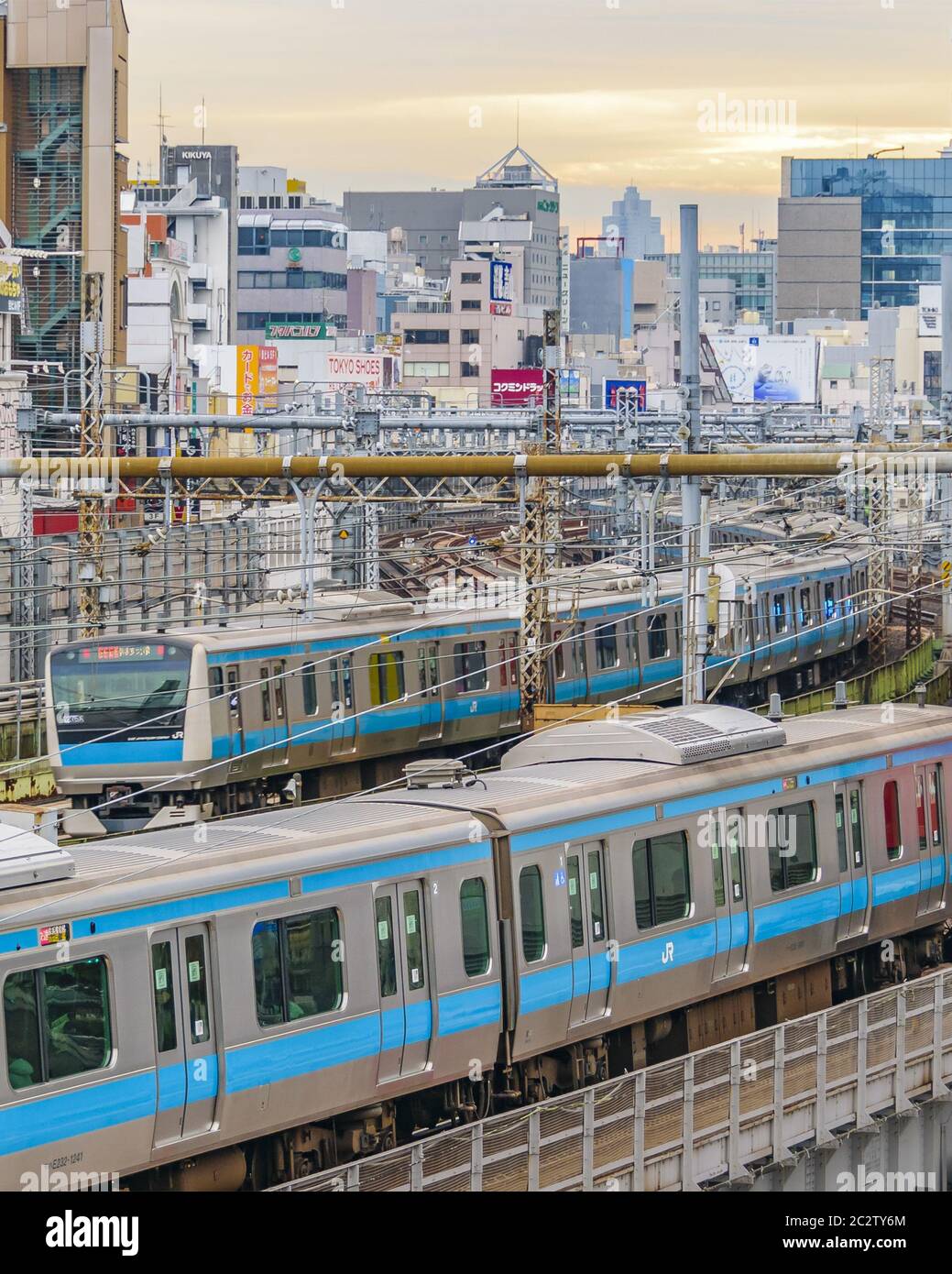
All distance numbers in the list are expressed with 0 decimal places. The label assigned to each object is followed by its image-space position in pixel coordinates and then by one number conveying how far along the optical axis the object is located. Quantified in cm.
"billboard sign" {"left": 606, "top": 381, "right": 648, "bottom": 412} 6288
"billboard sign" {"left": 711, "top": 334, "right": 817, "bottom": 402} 10412
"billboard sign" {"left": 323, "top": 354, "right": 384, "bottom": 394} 8731
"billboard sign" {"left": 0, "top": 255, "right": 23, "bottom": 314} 4859
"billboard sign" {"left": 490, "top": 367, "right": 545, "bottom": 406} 8212
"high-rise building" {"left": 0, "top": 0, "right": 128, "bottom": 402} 5750
